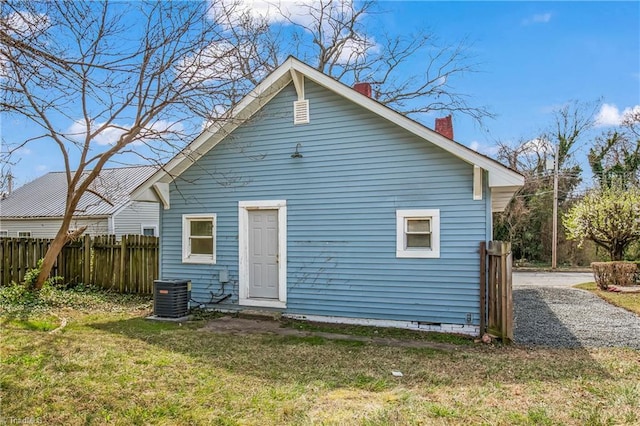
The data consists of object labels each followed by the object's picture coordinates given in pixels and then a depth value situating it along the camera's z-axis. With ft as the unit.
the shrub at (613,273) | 49.39
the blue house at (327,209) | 26.11
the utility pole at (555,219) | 78.84
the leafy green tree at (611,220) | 54.65
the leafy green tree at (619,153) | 90.22
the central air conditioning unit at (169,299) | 29.66
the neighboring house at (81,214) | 68.39
